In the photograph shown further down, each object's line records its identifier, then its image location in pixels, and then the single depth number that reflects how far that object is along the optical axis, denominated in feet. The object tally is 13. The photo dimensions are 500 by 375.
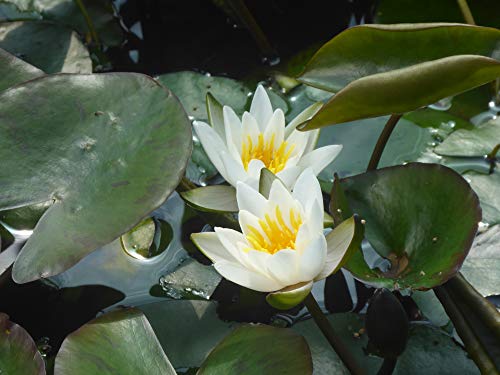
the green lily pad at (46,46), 3.97
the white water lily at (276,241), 3.17
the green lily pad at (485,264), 3.43
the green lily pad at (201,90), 3.88
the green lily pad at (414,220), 3.23
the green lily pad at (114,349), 3.17
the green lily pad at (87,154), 3.23
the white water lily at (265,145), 3.41
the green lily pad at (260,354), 3.16
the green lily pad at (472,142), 3.73
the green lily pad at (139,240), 3.60
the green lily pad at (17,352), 3.18
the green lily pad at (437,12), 4.03
